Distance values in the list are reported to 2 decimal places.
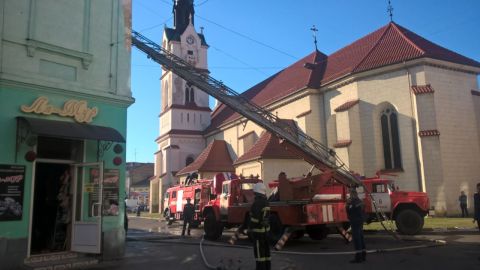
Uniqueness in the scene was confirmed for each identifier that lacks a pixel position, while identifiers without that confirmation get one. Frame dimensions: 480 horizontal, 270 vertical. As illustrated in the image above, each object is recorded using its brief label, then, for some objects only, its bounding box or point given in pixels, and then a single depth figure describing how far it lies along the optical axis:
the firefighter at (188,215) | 19.27
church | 24.53
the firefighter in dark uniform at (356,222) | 9.84
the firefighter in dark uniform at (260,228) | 7.81
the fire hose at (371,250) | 11.01
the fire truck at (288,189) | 13.94
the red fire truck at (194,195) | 19.86
